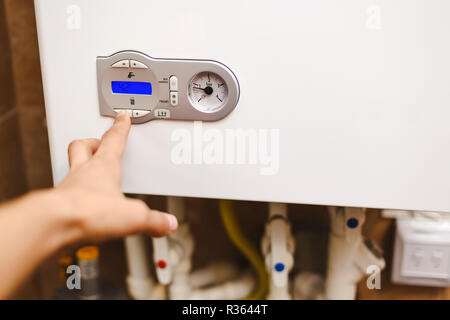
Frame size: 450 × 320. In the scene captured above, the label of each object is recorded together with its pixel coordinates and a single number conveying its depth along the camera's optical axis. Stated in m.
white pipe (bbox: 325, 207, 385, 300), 0.70
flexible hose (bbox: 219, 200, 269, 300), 0.76
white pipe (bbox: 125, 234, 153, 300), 0.79
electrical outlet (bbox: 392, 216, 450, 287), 0.76
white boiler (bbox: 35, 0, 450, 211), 0.49
